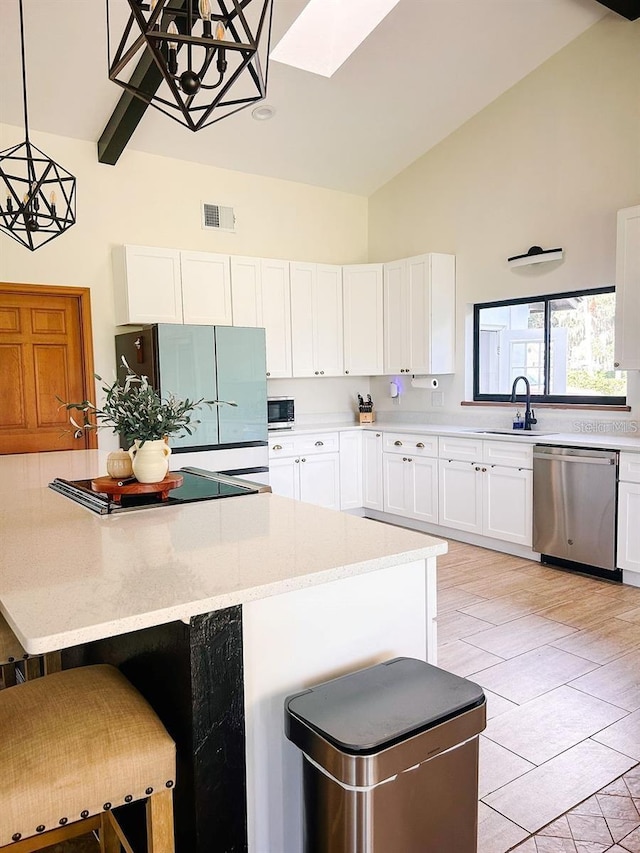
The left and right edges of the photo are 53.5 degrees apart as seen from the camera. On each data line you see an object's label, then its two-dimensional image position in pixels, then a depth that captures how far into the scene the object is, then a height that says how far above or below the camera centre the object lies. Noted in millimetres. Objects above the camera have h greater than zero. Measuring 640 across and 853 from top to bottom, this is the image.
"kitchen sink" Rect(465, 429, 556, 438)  4684 -431
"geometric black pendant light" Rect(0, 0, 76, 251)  4543 +1436
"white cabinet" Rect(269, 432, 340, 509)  5340 -757
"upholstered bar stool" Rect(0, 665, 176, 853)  1127 -694
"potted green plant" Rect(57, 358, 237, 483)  2086 -122
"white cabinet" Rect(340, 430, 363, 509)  5766 -823
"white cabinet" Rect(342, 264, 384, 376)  5910 +603
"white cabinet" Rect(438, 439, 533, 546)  4480 -866
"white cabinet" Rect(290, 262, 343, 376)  5688 +550
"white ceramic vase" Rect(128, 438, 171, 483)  2129 -257
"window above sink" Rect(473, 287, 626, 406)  4617 +214
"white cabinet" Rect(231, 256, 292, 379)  5312 +677
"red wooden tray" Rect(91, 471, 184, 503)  2111 -347
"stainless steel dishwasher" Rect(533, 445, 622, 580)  3963 -864
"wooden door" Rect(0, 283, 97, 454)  4719 +173
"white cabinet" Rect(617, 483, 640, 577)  3822 -930
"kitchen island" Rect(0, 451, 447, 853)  1239 -510
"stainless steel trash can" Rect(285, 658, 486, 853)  1226 -756
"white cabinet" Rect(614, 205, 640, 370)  3924 +520
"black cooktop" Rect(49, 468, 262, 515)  2090 -398
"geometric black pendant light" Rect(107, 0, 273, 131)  1195 +671
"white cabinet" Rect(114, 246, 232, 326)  4801 +754
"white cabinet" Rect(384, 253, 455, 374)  5477 +574
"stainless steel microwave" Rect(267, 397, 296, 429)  5477 -276
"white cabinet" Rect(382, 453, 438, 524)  5234 -923
